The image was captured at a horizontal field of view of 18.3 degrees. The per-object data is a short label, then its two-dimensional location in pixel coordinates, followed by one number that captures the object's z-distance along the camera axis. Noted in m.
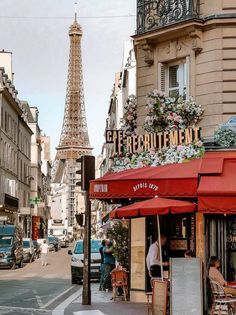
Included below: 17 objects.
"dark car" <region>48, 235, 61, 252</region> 77.64
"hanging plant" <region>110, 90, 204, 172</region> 17.81
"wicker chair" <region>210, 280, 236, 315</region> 14.55
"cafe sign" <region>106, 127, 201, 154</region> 17.94
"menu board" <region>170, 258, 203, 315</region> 14.45
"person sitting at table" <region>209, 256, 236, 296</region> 14.57
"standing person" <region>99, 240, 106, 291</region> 24.34
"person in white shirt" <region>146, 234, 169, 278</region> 17.11
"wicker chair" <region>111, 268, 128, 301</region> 20.36
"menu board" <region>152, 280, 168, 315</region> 14.71
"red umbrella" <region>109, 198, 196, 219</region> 14.67
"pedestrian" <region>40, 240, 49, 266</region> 45.27
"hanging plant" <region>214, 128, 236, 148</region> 17.27
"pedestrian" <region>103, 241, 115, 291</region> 23.94
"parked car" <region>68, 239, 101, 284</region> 29.41
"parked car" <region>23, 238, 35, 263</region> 51.66
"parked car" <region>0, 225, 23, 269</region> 41.81
